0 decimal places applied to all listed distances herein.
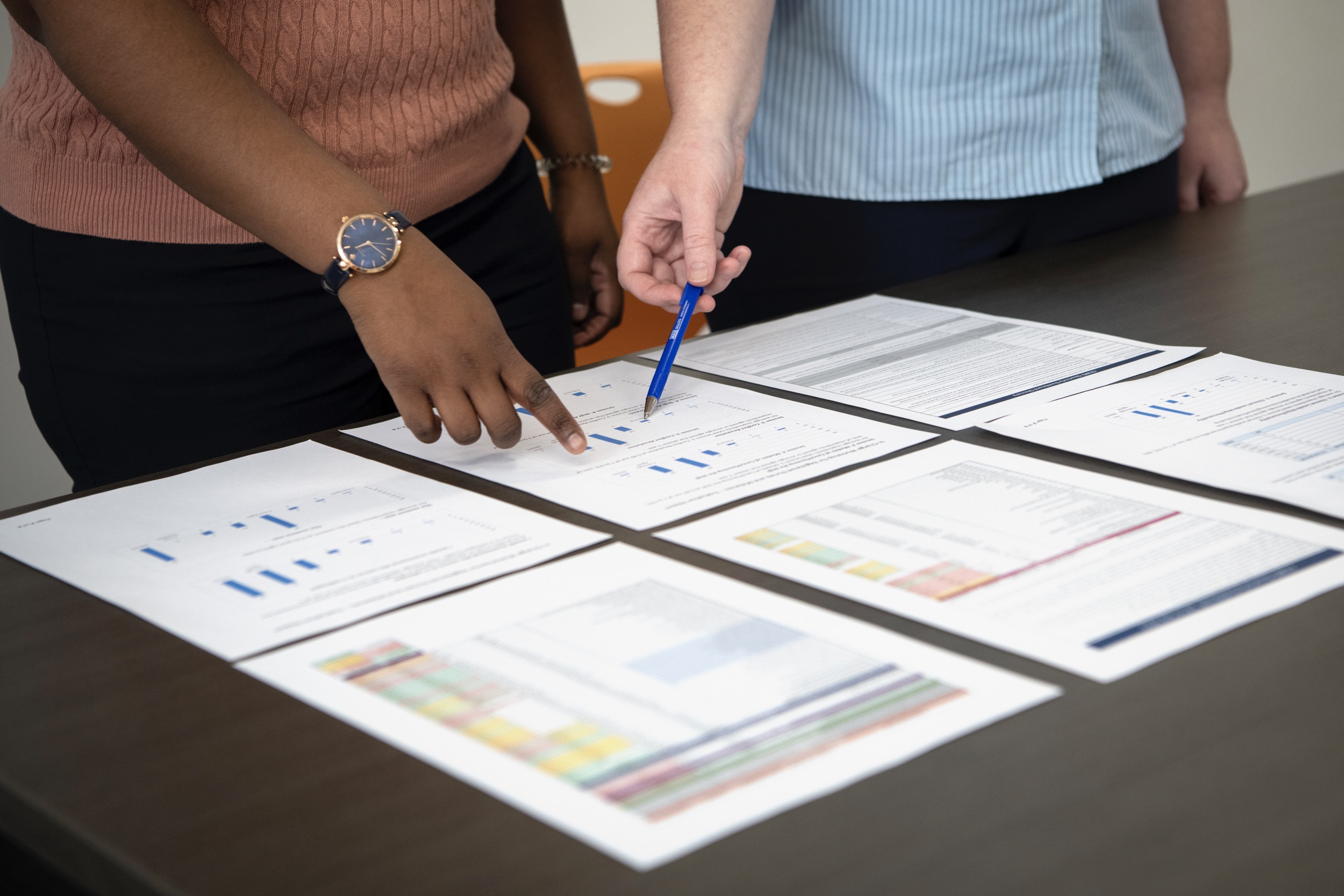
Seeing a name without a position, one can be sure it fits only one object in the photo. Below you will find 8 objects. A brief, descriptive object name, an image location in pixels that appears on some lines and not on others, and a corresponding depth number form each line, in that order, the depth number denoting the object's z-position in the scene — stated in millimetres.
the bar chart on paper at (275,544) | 1462
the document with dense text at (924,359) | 1696
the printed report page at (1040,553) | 1389
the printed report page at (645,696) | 1304
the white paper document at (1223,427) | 1521
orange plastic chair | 2949
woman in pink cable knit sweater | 1628
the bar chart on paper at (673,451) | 1569
